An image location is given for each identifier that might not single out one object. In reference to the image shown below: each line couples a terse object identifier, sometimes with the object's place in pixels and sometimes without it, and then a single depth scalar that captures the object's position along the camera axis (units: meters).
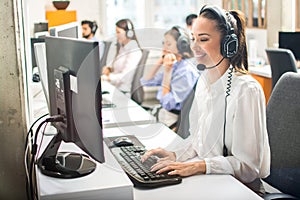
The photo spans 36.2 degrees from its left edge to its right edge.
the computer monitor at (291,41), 4.10
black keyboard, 1.38
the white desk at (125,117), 2.23
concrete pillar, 1.43
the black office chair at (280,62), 3.34
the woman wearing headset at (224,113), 1.52
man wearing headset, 4.81
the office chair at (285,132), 1.70
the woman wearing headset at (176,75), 3.24
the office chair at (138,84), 4.04
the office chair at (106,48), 3.98
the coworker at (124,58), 4.14
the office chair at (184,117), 2.26
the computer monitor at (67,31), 1.94
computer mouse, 1.77
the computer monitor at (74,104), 1.23
